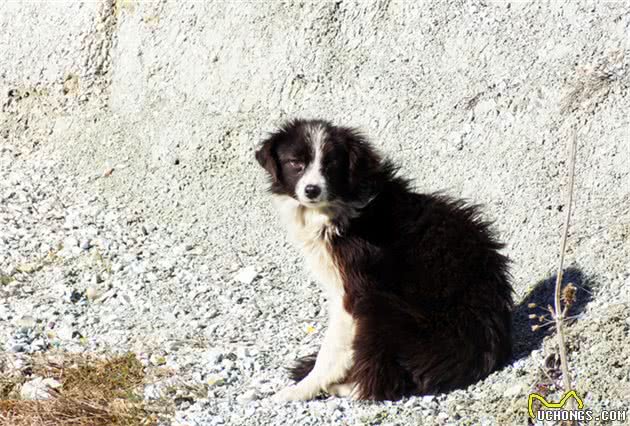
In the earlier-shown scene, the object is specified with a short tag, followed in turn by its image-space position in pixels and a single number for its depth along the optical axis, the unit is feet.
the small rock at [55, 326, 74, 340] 48.78
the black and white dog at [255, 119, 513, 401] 37.52
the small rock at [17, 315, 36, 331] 49.57
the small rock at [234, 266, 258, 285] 53.48
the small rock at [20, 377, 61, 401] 41.75
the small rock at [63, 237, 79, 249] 58.39
